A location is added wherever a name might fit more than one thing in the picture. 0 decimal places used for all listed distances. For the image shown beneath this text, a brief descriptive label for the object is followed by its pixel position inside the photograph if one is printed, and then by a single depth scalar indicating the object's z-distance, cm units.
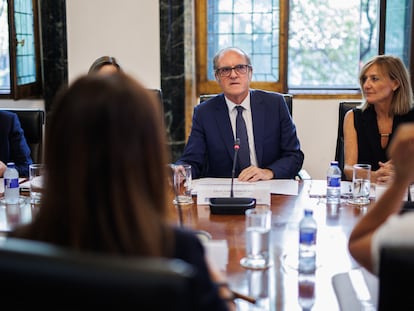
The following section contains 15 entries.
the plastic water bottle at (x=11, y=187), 253
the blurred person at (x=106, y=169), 96
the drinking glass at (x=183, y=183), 253
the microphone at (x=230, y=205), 231
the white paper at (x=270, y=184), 263
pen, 154
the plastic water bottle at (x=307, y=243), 175
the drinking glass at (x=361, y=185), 253
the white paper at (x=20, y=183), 275
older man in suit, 322
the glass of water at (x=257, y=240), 178
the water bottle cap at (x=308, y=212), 182
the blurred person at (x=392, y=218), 115
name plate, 246
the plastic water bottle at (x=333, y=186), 254
